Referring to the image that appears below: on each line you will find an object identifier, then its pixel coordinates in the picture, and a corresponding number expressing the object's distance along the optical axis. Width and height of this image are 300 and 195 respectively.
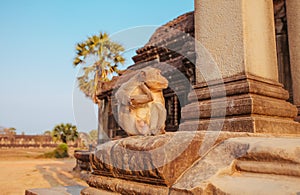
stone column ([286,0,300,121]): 4.30
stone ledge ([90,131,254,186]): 1.63
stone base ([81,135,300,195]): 1.39
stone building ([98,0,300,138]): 4.98
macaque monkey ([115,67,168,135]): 2.59
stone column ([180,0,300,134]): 2.71
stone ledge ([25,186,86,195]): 2.90
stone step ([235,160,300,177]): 1.41
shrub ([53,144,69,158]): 23.84
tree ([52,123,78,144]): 34.67
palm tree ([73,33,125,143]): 15.89
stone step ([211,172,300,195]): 1.27
